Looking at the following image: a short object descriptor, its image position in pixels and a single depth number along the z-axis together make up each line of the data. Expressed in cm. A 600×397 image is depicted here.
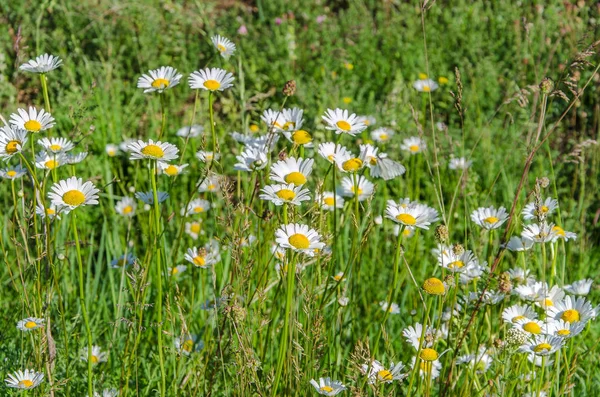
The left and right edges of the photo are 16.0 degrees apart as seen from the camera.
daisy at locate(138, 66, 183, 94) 204
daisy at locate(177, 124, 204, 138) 262
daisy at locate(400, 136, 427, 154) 270
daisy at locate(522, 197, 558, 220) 196
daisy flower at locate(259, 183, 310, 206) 191
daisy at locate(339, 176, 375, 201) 218
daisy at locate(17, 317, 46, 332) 199
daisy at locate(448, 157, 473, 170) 255
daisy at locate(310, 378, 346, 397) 194
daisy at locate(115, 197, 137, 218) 249
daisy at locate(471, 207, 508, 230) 208
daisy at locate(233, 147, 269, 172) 203
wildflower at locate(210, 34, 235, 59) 209
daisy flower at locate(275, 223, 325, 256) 189
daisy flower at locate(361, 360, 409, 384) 194
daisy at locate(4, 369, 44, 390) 197
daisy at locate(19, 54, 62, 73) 203
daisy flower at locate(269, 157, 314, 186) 194
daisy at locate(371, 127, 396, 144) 261
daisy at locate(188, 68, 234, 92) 204
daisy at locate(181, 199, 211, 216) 243
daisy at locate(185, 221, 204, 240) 245
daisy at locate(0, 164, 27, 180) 208
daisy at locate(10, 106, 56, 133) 199
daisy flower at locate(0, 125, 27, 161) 197
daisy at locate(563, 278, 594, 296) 208
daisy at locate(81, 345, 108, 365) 216
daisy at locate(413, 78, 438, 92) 288
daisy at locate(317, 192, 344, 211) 224
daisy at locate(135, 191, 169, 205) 205
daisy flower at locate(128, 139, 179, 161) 197
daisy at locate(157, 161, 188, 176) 219
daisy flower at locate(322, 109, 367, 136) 203
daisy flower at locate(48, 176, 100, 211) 196
